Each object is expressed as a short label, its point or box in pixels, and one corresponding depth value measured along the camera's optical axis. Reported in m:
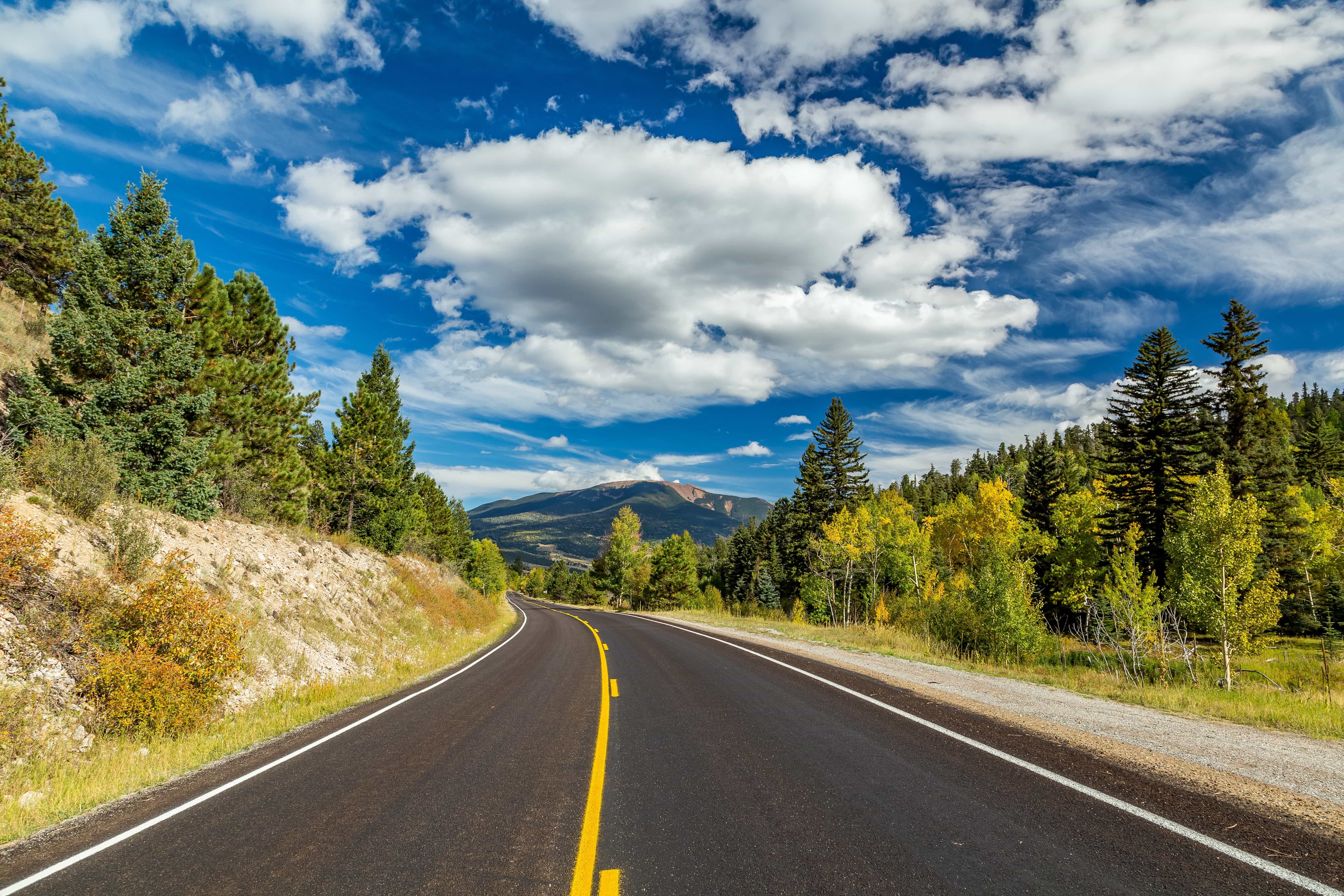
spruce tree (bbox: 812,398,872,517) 47.81
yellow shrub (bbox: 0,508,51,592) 8.66
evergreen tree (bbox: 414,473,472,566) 47.91
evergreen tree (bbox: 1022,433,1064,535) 48.78
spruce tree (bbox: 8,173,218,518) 14.18
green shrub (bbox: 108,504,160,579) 10.99
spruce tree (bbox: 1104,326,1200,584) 32.53
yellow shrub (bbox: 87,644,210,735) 8.48
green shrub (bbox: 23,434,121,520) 11.95
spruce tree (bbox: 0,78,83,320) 24.41
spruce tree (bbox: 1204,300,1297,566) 33.12
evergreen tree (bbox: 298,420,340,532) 29.66
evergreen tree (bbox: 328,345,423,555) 30.88
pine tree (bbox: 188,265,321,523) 18.31
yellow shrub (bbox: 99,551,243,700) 9.37
